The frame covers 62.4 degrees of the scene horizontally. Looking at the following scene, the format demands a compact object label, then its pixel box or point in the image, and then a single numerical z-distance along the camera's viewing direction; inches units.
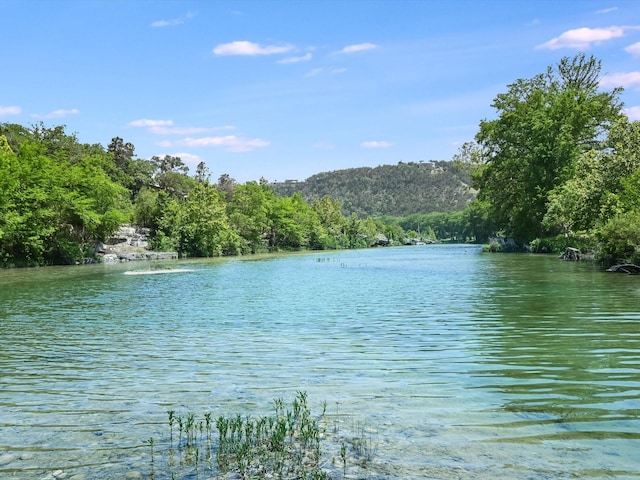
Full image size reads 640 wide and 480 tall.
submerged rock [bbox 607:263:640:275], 1147.3
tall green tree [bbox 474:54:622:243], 2321.6
